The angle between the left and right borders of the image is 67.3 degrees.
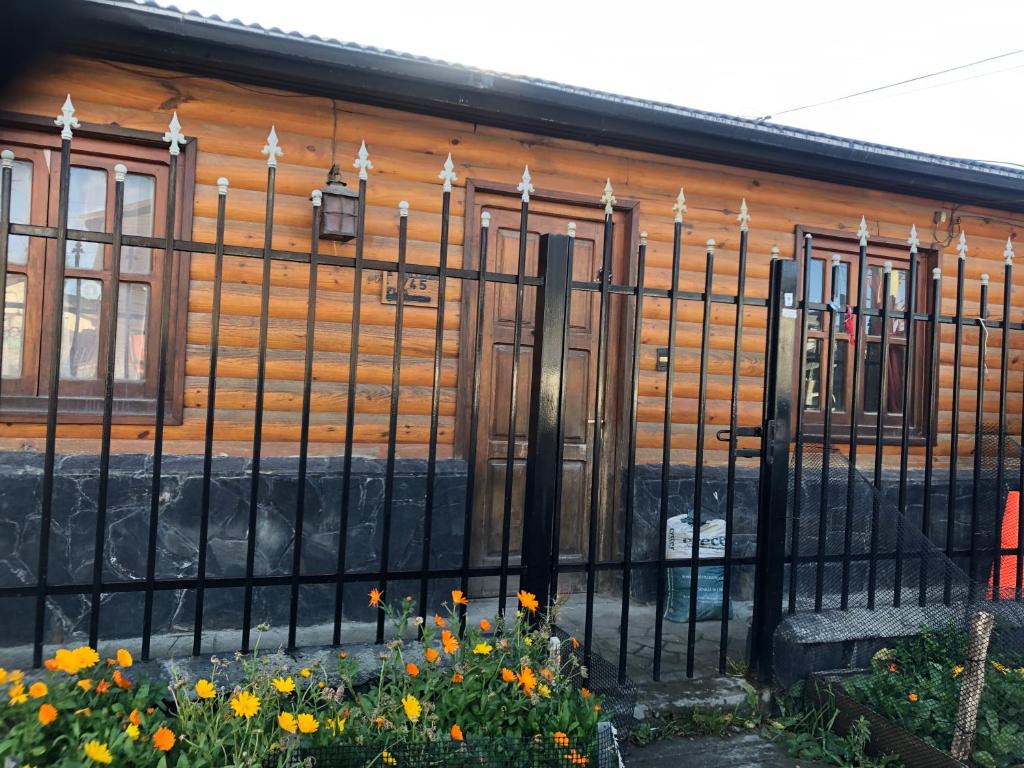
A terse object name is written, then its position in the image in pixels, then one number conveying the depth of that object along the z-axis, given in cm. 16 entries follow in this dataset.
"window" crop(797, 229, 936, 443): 649
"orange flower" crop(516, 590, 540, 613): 289
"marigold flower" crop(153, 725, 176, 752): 195
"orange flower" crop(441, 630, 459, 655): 253
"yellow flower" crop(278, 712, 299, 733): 204
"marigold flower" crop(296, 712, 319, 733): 208
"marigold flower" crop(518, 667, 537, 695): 247
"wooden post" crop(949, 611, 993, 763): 308
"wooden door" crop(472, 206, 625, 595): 554
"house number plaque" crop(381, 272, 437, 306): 510
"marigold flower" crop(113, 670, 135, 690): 232
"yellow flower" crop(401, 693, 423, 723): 221
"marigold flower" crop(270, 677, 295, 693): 221
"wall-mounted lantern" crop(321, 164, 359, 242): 477
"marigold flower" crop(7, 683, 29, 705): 193
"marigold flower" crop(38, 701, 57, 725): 191
